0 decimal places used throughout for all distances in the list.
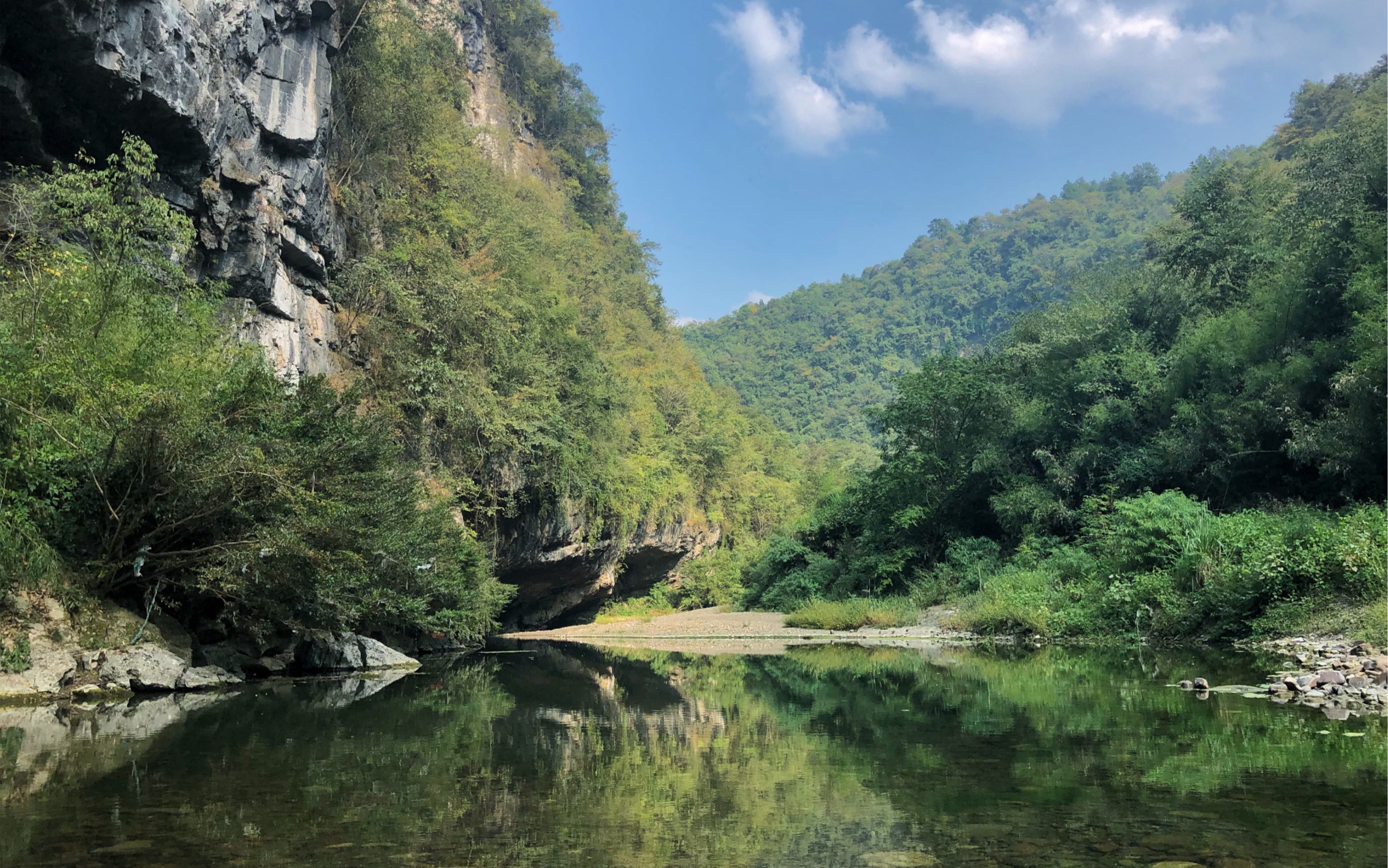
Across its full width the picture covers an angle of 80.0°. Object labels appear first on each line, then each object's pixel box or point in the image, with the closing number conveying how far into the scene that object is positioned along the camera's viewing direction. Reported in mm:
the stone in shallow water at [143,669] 10211
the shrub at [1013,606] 19281
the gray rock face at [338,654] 13812
